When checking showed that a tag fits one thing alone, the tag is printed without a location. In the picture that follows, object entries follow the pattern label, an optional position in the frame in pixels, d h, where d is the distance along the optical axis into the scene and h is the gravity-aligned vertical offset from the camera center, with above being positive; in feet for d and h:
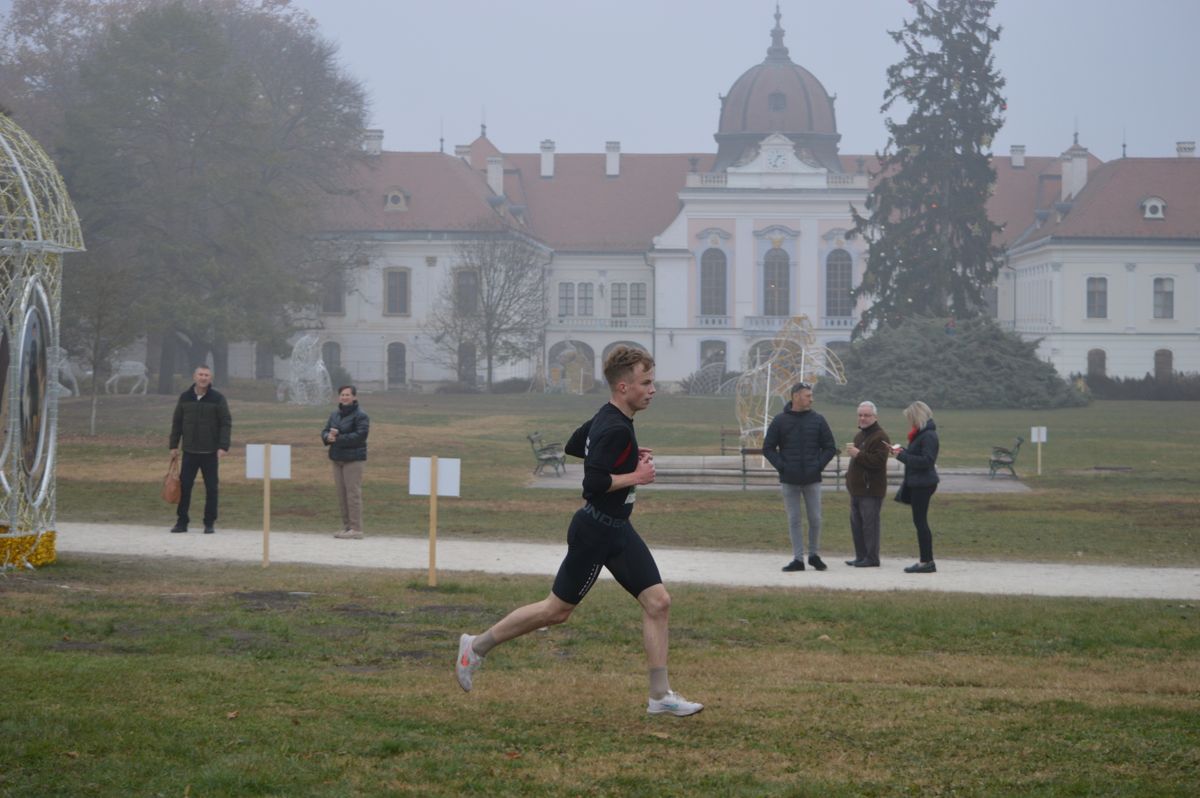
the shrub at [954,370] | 194.59 +5.22
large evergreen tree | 205.36 +30.68
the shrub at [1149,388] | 225.56 +3.46
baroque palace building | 261.44 +27.99
